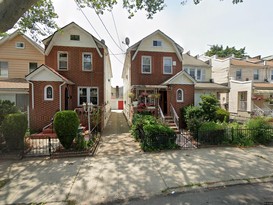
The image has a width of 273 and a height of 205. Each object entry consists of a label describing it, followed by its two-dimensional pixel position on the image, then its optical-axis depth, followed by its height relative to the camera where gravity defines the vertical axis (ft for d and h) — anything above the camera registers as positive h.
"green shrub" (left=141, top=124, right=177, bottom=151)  28.30 -6.57
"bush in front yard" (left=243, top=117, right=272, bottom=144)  31.78 -6.03
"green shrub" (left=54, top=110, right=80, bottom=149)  26.45 -4.47
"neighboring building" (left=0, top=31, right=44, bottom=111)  55.01 +11.83
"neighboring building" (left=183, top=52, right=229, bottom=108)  64.95 +8.49
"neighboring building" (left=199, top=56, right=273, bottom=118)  65.41 +5.84
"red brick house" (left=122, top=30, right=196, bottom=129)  49.37 +8.43
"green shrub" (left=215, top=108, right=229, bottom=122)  44.00 -4.36
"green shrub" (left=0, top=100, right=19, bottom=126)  29.70 -2.16
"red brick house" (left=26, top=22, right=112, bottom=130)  47.62 +9.02
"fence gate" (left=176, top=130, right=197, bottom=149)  30.01 -7.85
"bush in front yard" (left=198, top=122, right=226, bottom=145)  30.66 -6.44
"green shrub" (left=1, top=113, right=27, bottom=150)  26.56 -5.11
